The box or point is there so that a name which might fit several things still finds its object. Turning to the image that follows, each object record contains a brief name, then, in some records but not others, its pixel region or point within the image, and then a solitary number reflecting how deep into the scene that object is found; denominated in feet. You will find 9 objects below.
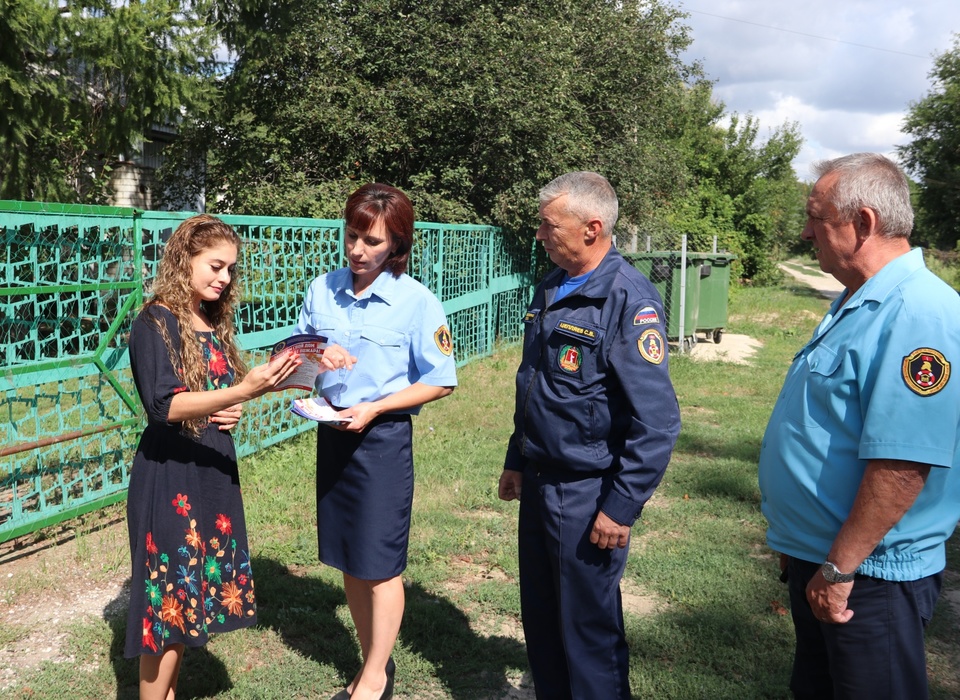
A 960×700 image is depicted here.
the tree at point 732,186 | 87.20
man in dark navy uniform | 8.36
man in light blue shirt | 6.40
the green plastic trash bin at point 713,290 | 42.80
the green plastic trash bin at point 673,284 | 41.29
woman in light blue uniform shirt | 10.06
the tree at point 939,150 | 111.14
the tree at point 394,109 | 40.83
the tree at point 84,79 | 30.96
